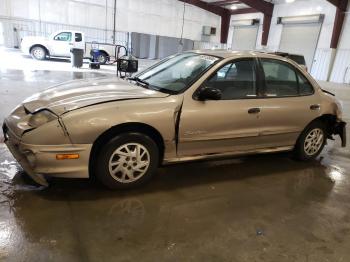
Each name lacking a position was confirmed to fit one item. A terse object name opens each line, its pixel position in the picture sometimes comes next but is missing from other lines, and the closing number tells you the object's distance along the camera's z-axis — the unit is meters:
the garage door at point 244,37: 22.25
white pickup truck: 15.66
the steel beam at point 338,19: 15.68
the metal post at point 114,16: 20.95
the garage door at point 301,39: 17.69
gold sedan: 2.60
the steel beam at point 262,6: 19.67
